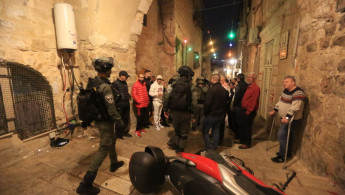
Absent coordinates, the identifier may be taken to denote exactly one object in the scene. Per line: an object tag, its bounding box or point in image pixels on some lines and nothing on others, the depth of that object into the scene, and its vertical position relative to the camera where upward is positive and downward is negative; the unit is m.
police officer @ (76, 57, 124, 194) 2.30 -0.63
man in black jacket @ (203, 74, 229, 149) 3.34 -0.63
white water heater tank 3.46 +1.15
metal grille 2.98 -0.42
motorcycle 1.64 -1.06
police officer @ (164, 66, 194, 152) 3.41 -0.54
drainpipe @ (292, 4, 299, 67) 3.51 +0.50
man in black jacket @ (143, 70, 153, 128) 5.23 -0.30
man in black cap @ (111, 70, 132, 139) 4.01 -0.56
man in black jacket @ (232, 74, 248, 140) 4.14 -0.46
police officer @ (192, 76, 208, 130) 3.66 -0.33
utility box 6.82 +1.76
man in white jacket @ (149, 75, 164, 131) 4.96 -0.55
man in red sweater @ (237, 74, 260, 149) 3.72 -0.74
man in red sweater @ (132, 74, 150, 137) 4.58 -0.59
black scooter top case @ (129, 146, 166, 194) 2.05 -1.15
